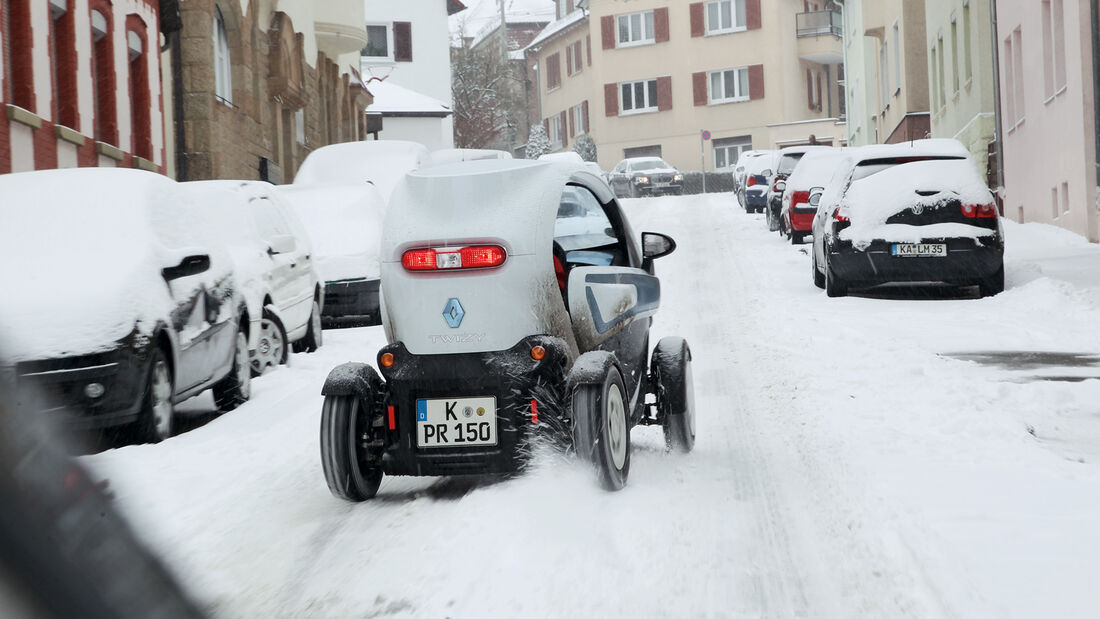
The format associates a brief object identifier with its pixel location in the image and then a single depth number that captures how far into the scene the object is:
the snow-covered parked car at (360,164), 24.30
